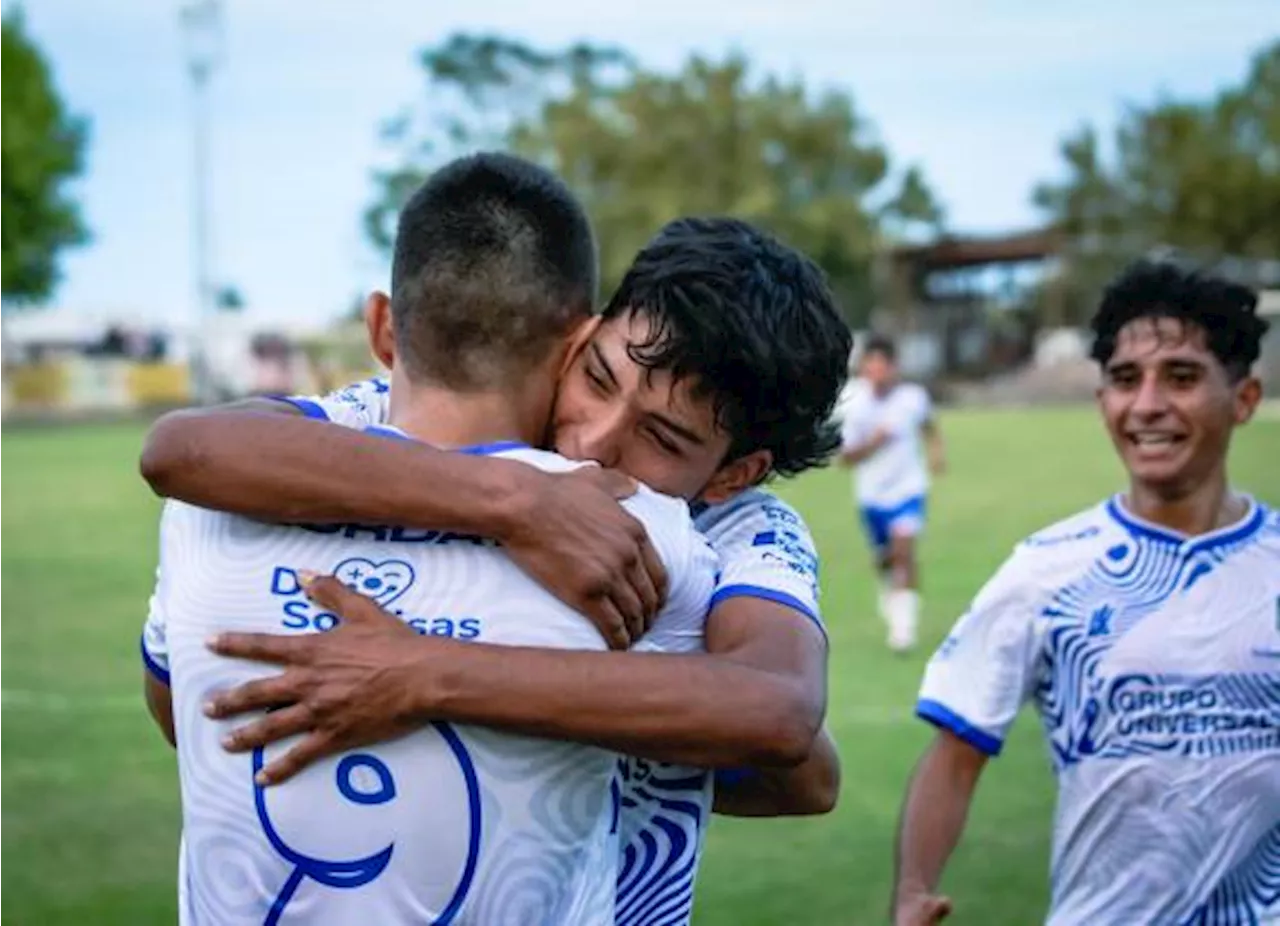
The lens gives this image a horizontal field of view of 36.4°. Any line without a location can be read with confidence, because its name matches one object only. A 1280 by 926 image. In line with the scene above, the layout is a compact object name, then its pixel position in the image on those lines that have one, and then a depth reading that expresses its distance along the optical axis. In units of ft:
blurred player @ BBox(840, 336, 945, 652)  46.57
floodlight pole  115.34
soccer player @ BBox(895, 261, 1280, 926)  12.87
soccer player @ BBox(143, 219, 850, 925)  7.54
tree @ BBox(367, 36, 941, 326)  204.85
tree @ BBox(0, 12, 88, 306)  198.39
